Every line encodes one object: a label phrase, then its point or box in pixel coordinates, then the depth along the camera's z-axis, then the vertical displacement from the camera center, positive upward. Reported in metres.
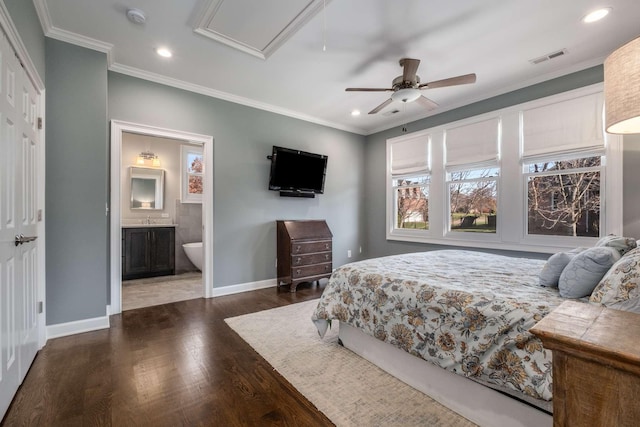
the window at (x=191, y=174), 5.50 +0.75
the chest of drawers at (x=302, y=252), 4.14 -0.60
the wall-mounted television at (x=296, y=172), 4.28 +0.64
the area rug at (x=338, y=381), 1.56 -1.13
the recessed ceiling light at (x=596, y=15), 2.32 +1.67
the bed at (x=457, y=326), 1.30 -0.66
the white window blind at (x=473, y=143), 3.93 +1.02
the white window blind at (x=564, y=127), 3.11 +1.01
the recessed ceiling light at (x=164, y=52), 2.87 +1.66
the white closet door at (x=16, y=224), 1.55 -0.08
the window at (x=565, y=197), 3.19 +0.19
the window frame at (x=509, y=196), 3.00 +0.22
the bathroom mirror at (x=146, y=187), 5.20 +0.46
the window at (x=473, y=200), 4.00 +0.18
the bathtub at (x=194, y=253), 5.10 -0.74
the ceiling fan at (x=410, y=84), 2.70 +1.27
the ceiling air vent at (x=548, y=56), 2.93 +1.68
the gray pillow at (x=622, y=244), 1.65 -0.18
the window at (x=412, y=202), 4.81 +0.19
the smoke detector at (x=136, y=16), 2.35 +1.66
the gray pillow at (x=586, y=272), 1.41 -0.30
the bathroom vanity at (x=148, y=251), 4.68 -0.67
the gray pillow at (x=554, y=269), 1.63 -0.33
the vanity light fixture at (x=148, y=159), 5.25 +1.00
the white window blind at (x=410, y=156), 4.74 +0.99
